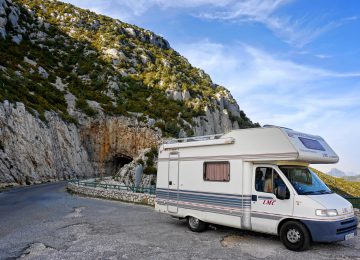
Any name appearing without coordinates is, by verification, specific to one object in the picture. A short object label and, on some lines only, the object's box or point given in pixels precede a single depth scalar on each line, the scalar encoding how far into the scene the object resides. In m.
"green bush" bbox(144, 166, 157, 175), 33.16
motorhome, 8.74
